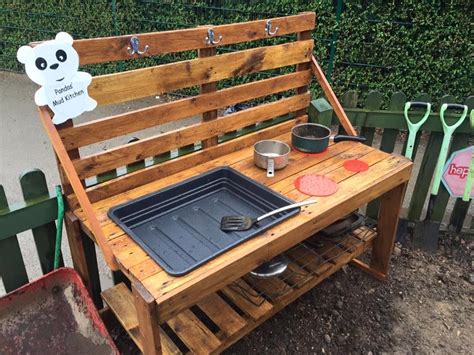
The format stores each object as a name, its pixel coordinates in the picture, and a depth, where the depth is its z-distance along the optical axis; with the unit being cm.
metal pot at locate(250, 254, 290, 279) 243
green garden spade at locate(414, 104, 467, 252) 300
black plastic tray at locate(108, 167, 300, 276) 191
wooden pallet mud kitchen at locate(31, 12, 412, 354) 178
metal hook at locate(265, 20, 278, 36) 248
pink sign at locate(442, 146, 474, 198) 314
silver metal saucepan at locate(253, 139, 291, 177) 237
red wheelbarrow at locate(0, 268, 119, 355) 210
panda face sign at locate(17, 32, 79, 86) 165
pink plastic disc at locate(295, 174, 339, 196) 223
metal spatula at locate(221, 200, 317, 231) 203
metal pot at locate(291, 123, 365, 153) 261
